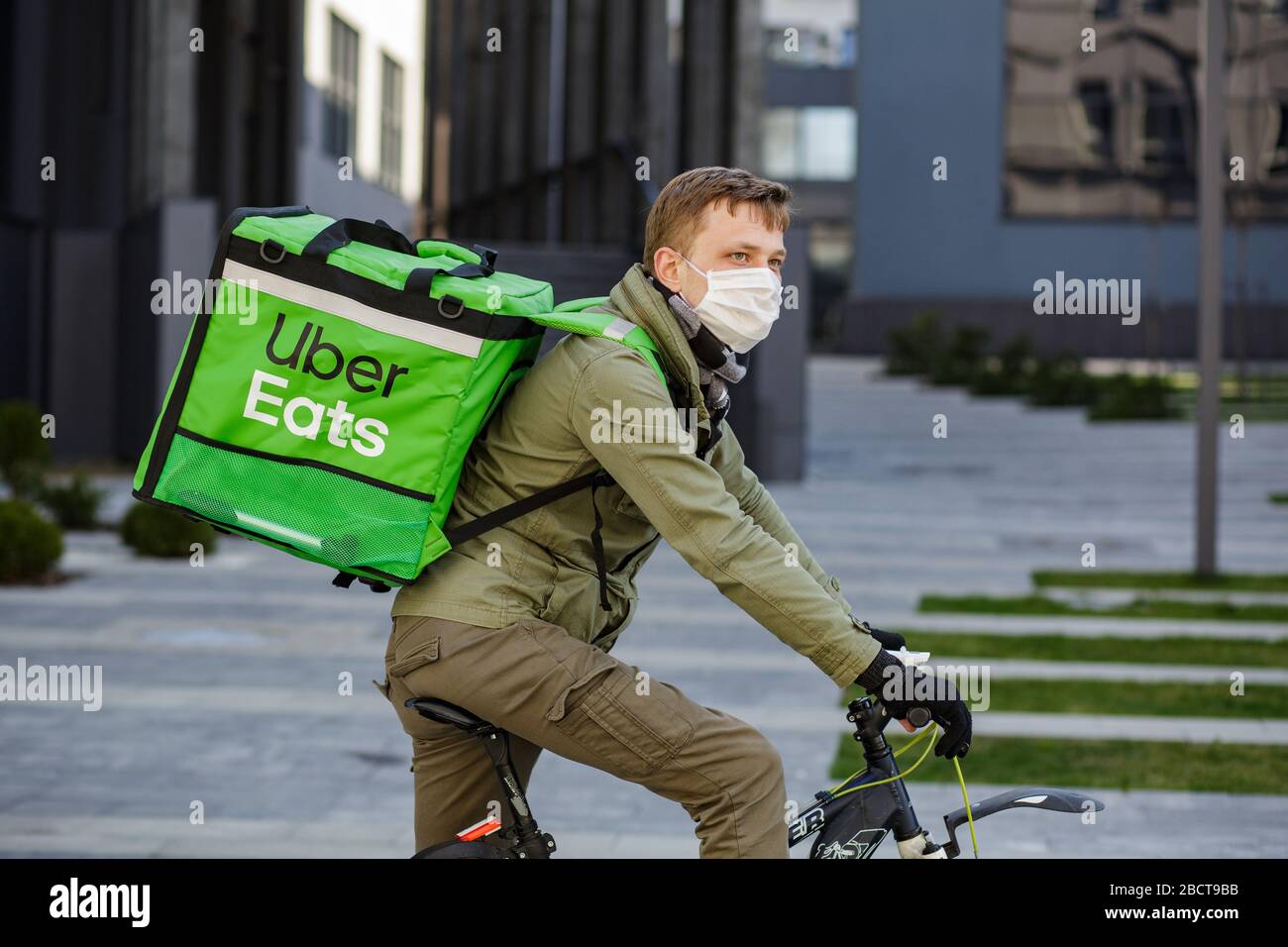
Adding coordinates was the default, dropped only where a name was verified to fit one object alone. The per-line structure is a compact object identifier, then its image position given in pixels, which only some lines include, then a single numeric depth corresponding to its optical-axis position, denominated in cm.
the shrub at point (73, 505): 1460
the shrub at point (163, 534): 1315
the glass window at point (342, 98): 2495
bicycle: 317
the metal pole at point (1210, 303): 1245
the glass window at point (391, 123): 2762
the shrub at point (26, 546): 1182
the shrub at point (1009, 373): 2998
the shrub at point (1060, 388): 2791
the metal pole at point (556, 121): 2381
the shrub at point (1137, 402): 2514
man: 300
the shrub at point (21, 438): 1645
